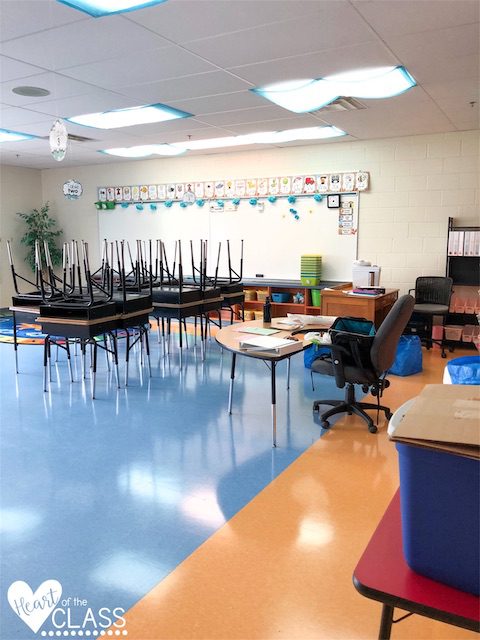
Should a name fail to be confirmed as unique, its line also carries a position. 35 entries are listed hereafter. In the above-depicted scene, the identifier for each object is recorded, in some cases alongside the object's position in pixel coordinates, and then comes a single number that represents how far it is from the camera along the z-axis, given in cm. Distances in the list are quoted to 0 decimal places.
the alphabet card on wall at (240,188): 807
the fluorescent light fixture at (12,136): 656
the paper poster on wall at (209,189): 837
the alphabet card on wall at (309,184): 750
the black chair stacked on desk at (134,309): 482
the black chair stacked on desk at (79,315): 437
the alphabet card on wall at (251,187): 798
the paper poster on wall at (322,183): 741
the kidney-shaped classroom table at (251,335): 337
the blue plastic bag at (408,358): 533
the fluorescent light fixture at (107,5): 285
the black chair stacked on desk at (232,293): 666
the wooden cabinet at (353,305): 558
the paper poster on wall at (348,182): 721
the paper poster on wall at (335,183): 733
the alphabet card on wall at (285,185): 769
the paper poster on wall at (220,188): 827
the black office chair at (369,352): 356
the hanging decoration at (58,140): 380
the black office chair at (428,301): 635
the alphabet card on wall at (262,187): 788
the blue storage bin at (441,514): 85
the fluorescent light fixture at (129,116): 536
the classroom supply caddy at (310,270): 730
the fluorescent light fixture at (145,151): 764
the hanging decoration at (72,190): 794
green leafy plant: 994
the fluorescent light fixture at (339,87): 414
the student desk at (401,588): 88
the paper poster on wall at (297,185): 760
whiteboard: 750
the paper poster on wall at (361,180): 710
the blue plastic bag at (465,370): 274
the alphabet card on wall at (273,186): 779
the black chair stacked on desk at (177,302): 545
